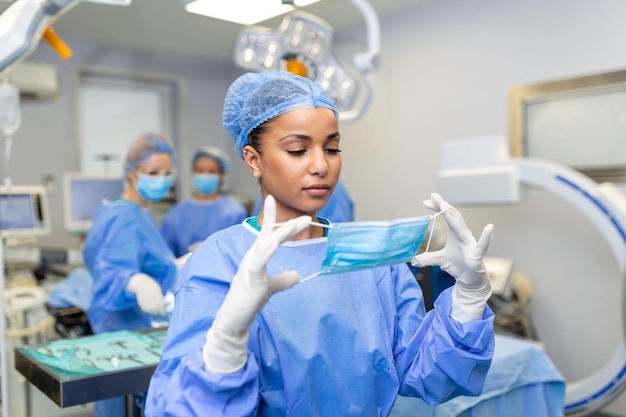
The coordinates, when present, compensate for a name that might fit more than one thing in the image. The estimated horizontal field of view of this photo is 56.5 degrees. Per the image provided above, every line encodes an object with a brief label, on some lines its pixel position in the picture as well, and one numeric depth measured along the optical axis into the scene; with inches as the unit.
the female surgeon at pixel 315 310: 37.2
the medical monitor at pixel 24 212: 123.0
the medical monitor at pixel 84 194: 138.6
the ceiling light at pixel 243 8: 47.5
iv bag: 85.2
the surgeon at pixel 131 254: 78.2
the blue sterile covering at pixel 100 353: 57.9
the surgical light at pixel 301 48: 88.4
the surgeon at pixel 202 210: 130.9
